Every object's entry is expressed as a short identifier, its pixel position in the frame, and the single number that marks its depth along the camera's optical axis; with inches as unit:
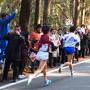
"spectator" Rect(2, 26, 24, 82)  626.8
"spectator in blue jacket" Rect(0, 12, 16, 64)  639.5
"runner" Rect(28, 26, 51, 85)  585.6
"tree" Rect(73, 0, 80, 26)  1628.9
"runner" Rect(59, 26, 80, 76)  704.4
